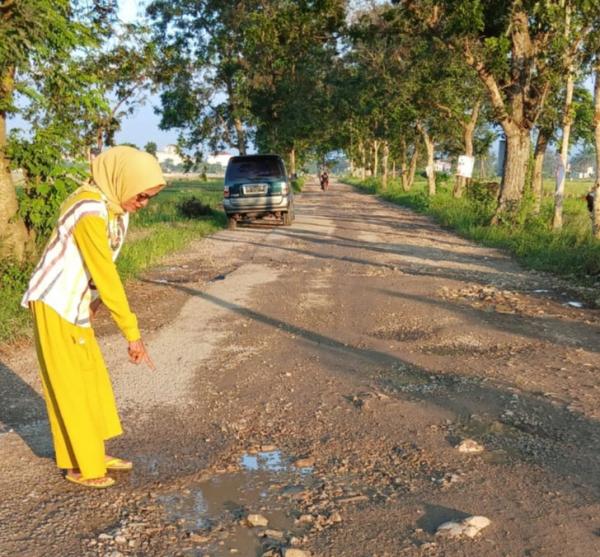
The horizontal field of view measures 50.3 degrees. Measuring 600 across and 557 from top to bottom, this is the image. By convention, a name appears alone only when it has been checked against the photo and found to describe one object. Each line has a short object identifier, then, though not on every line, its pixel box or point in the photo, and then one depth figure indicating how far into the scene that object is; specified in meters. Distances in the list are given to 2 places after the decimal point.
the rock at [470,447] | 3.90
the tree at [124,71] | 20.30
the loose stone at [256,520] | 3.12
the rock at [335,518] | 3.13
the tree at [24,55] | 7.28
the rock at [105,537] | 2.99
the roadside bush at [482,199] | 17.93
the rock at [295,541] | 2.94
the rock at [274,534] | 3.01
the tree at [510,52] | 13.51
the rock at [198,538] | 2.98
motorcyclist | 54.81
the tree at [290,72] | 16.28
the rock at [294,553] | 2.81
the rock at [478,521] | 3.03
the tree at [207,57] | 27.58
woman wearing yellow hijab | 3.35
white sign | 20.58
